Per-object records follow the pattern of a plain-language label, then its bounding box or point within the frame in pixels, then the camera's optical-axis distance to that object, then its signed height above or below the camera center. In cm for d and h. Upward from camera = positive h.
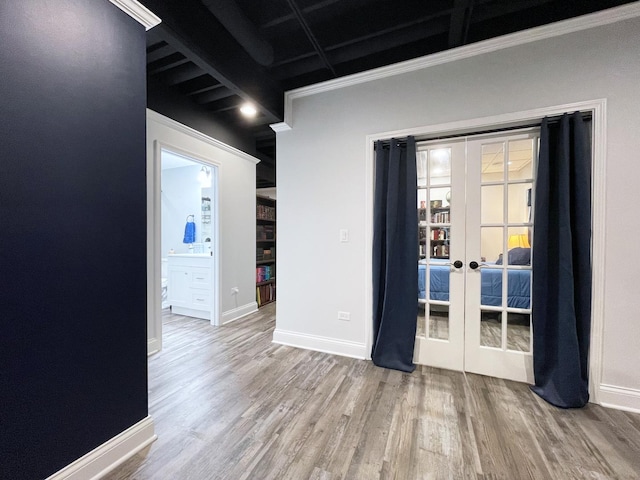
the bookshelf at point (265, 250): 477 -25
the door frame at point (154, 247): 269 -11
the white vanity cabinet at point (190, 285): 381 -72
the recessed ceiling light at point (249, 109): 259 +132
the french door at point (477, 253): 215 -12
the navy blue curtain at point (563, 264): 188 -18
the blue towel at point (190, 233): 488 +7
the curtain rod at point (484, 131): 197 +92
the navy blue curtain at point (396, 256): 236 -17
